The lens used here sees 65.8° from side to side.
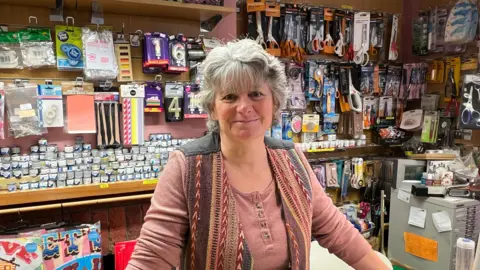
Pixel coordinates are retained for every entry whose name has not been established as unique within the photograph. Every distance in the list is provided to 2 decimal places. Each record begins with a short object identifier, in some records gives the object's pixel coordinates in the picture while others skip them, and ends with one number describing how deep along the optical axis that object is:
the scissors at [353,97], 3.17
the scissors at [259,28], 2.81
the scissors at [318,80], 3.04
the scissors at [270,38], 2.85
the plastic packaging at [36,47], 2.11
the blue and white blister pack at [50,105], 2.15
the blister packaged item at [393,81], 3.40
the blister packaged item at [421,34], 3.29
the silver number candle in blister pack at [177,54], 2.42
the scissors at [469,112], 2.77
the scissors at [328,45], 3.07
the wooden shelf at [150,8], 2.12
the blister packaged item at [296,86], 3.00
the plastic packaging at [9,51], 2.07
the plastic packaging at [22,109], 2.08
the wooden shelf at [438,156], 2.80
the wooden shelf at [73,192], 2.02
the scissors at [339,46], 3.13
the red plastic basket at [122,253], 2.27
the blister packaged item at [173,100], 2.46
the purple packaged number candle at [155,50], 2.35
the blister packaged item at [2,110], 2.05
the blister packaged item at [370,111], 3.31
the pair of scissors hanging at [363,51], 3.20
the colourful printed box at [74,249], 2.02
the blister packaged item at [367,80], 3.26
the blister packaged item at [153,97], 2.42
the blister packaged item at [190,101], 2.50
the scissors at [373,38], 3.31
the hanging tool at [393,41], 3.40
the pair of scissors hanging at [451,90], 3.06
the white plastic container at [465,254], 1.13
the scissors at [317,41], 3.02
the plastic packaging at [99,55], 2.21
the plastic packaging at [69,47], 2.18
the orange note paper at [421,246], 2.50
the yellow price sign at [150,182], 2.31
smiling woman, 1.03
